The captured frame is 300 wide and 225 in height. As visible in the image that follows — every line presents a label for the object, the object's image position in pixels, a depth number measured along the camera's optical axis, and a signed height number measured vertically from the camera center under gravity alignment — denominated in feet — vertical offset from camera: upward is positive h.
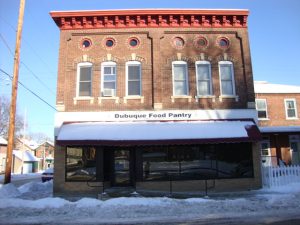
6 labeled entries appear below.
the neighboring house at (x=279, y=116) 89.40 +14.81
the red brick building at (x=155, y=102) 54.44 +11.54
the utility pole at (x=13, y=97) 54.75 +12.32
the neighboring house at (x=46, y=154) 257.75 +14.84
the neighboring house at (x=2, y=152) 165.07 +9.83
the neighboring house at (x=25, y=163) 190.47 +5.61
